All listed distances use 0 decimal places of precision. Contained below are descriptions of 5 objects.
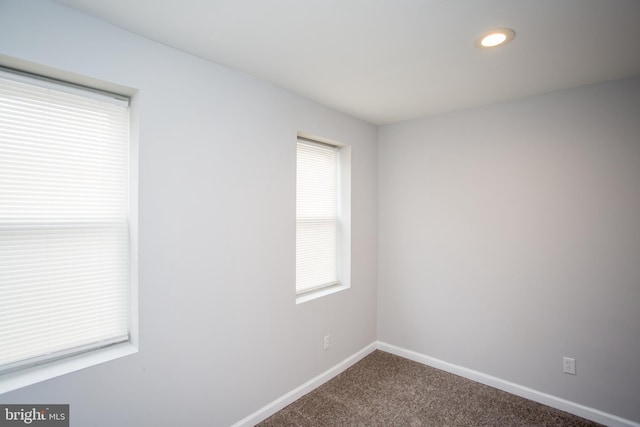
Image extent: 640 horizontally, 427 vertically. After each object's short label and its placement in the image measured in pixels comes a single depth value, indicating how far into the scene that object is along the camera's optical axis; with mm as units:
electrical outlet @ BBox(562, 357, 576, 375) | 2379
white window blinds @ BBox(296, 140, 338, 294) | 2807
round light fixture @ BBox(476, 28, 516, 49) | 1602
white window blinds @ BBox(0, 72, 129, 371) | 1416
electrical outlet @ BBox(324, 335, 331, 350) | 2785
